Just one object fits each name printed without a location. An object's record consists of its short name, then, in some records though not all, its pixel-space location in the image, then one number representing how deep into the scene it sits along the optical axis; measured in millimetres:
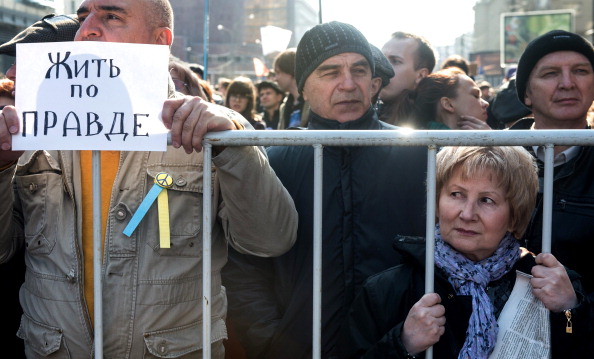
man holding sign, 1815
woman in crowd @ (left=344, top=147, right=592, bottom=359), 1691
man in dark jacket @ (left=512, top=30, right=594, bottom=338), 2119
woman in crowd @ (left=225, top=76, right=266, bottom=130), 6754
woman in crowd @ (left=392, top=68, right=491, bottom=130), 3512
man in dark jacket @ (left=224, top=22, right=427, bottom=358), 2232
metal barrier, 1698
